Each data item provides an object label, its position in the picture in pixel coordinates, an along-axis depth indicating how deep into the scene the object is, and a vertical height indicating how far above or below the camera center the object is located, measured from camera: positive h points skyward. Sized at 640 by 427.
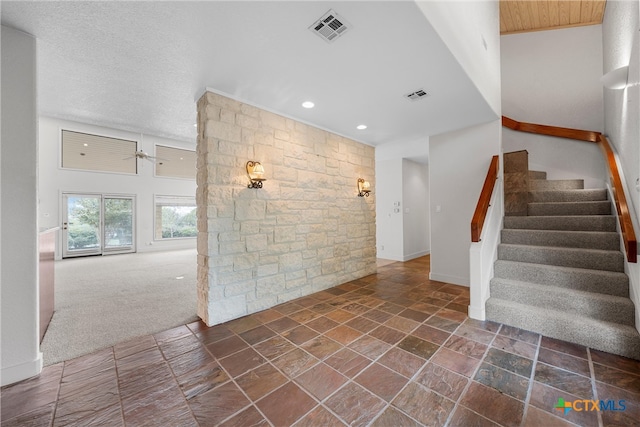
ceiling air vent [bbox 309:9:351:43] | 1.72 +1.37
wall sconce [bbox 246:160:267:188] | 2.87 +0.49
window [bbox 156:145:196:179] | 8.02 +1.81
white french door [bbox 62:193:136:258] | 6.75 -0.22
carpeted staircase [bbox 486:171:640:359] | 2.14 -0.67
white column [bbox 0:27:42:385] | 1.77 +0.05
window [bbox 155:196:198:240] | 8.16 -0.04
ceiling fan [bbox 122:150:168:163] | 6.41 +1.65
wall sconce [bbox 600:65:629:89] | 2.43 +1.34
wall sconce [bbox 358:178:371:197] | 4.47 +0.49
